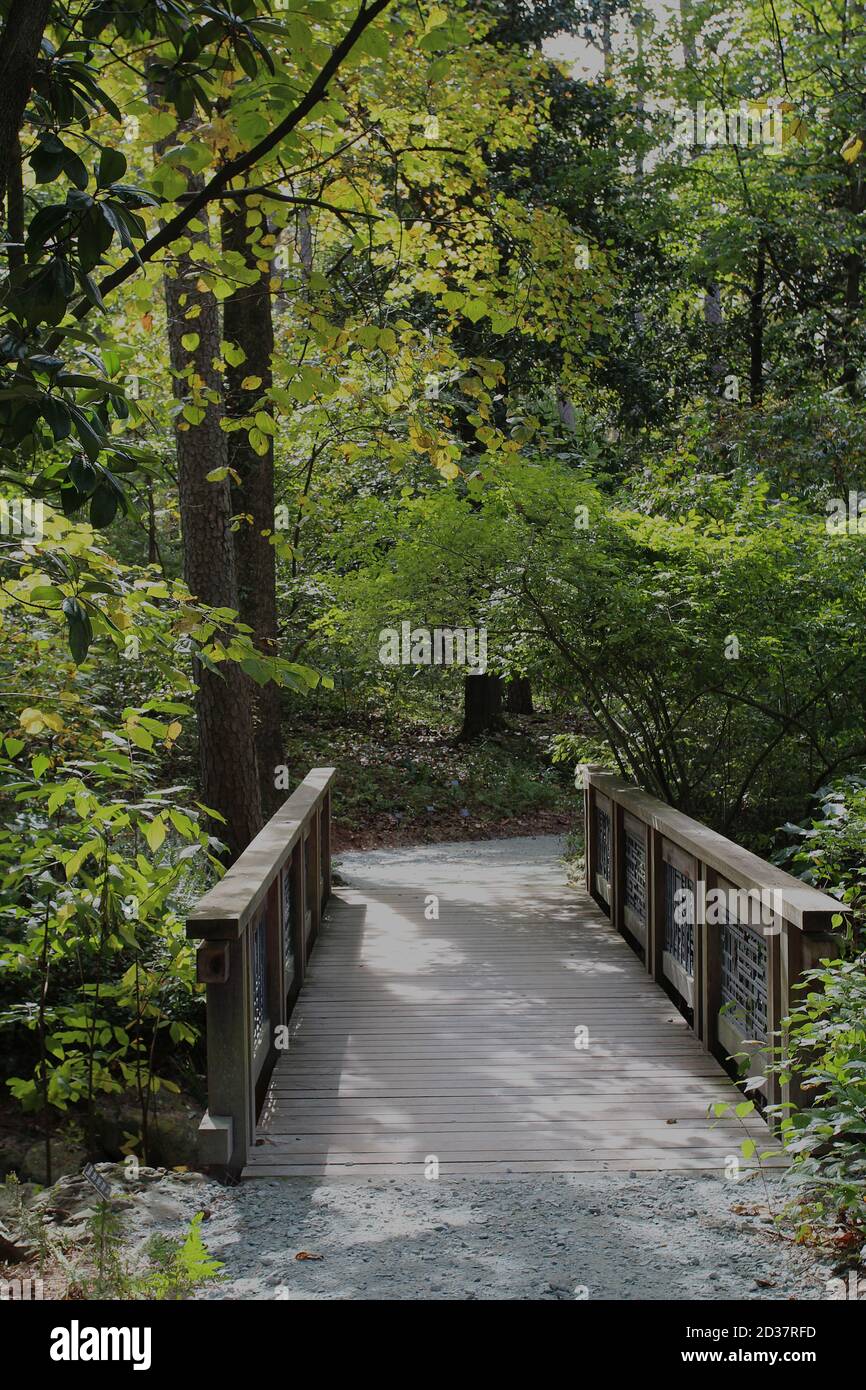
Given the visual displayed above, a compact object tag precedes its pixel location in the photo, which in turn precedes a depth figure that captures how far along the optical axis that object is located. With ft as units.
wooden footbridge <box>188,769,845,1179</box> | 14.05
